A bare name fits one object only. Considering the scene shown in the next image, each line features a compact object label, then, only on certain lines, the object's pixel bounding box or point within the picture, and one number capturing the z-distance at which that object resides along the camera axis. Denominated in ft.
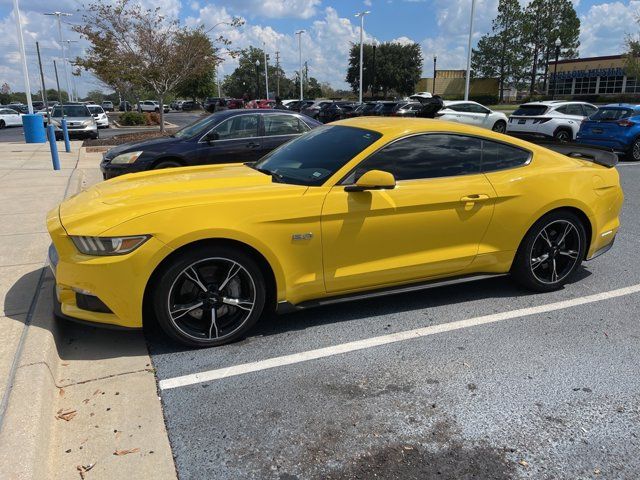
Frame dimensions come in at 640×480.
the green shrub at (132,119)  113.70
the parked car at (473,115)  65.62
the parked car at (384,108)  85.47
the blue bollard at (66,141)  56.13
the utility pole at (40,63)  42.22
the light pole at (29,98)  66.74
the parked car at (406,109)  79.87
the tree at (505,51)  222.89
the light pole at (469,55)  101.64
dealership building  197.67
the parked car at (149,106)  200.39
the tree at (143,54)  62.75
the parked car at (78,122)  73.56
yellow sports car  10.86
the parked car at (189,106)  224.12
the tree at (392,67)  266.16
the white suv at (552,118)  52.90
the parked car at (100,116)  99.66
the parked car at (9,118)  115.75
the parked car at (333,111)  101.43
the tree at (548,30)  214.28
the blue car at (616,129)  45.73
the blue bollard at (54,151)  40.32
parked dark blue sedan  28.40
